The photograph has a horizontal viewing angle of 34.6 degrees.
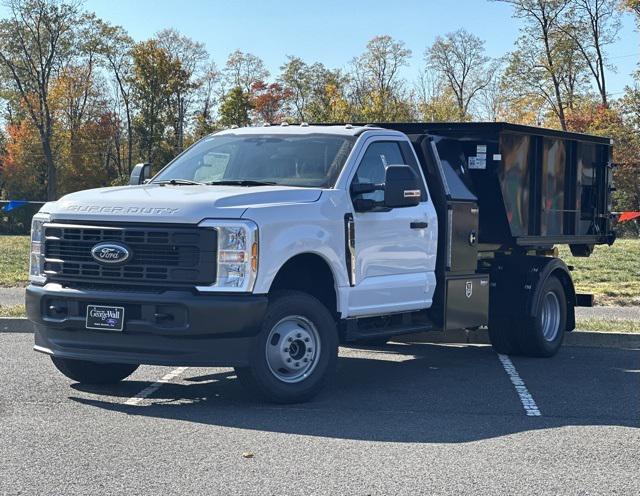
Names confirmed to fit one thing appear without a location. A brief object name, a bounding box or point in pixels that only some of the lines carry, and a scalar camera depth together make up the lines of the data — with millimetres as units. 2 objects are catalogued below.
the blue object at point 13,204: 25878
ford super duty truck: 7535
